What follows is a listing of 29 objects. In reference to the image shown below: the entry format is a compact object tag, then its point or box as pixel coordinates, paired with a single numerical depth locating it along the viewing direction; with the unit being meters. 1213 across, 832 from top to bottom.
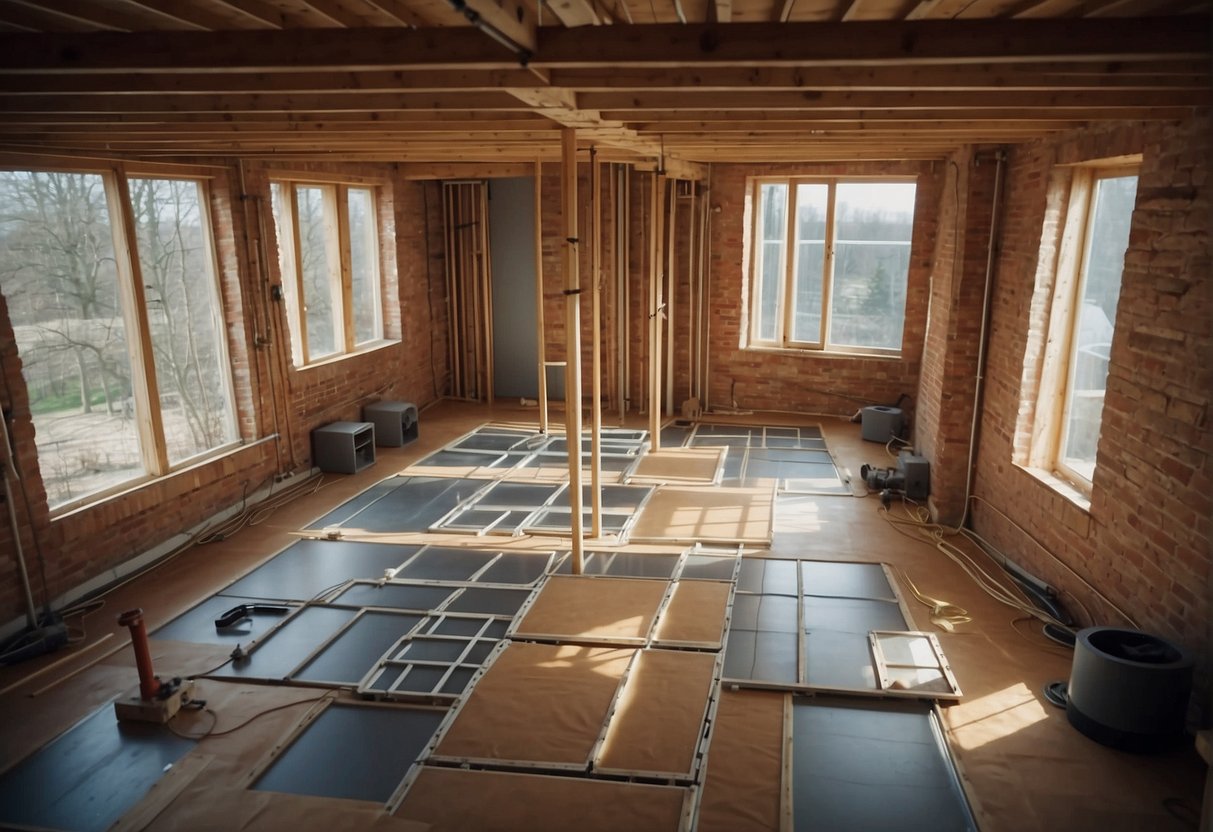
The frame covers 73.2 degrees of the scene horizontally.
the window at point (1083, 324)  5.13
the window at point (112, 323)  5.44
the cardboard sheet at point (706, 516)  6.41
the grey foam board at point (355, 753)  3.68
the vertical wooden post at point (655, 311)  7.64
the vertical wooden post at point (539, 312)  7.72
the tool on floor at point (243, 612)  5.15
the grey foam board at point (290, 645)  4.64
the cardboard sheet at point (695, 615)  4.83
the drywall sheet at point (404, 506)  6.84
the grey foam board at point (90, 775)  3.53
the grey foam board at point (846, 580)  5.49
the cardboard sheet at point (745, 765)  3.39
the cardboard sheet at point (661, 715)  3.75
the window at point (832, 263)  9.56
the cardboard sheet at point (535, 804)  3.37
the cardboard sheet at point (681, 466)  7.84
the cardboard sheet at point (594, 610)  4.93
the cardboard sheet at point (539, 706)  3.85
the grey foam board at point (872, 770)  3.40
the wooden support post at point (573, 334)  5.12
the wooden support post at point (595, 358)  5.82
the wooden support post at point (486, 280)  10.66
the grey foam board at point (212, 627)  5.04
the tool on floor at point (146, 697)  4.09
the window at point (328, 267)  8.15
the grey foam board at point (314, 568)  5.67
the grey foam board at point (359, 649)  4.58
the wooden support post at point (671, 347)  10.05
